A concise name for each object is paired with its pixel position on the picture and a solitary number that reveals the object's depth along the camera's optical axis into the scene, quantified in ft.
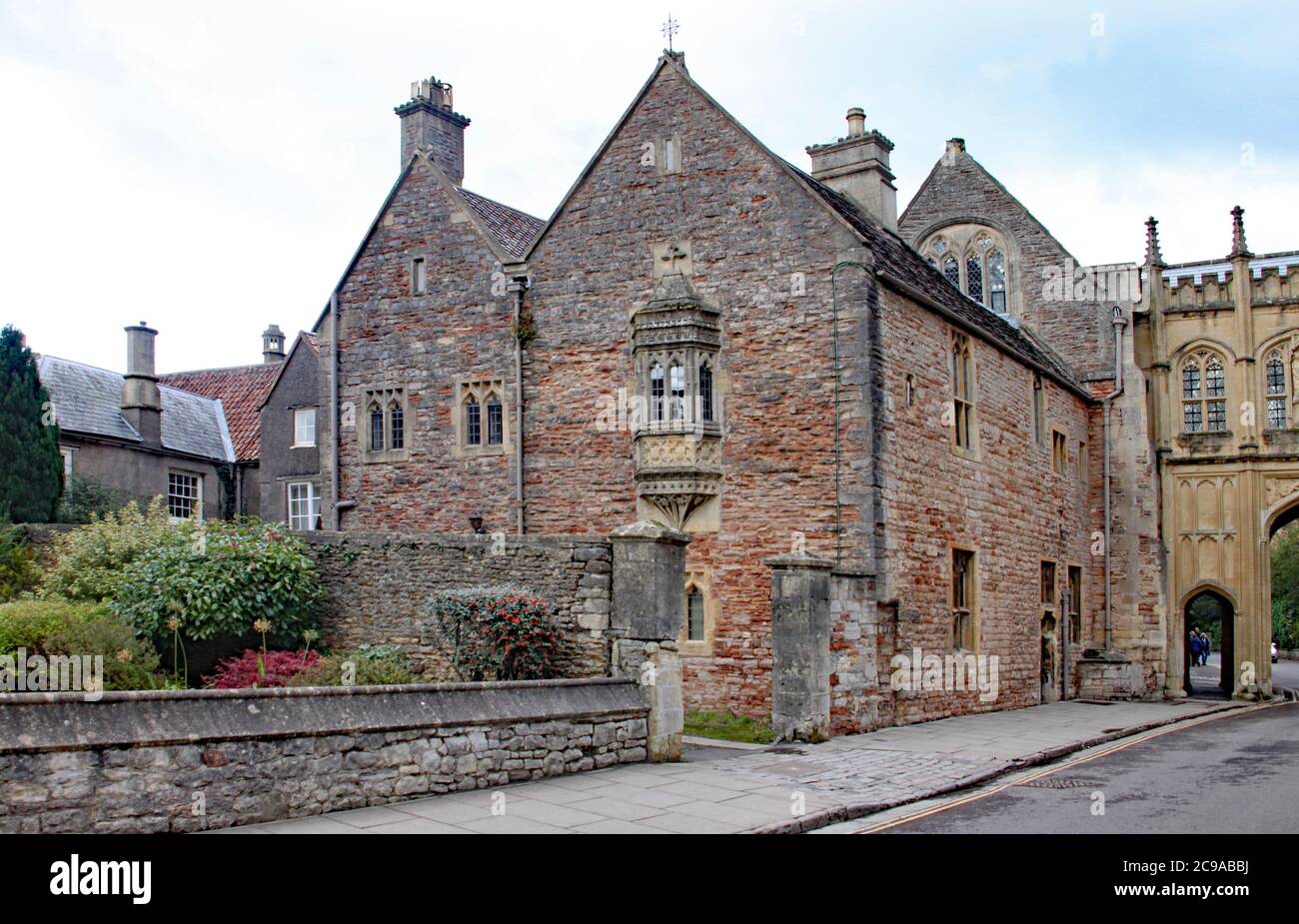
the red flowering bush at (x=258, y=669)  54.65
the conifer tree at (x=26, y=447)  85.61
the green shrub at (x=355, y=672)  52.26
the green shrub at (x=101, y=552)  64.44
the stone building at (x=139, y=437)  104.22
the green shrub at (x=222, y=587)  58.39
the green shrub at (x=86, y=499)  95.81
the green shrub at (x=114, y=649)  51.33
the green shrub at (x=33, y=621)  53.16
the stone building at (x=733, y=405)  66.64
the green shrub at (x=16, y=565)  68.64
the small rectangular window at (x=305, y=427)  104.58
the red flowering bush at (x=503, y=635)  50.24
